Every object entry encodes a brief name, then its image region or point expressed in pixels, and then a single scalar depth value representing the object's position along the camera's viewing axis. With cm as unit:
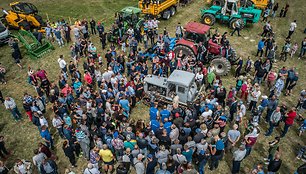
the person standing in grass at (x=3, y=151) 1034
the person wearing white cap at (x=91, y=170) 851
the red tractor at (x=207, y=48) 1516
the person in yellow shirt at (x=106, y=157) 914
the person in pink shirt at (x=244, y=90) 1312
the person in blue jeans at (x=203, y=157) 927
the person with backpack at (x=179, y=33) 1819
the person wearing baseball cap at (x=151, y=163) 897
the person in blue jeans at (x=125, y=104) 1172
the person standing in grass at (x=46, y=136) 1018
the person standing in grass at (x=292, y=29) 1874
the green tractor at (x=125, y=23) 1870
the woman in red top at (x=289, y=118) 1080
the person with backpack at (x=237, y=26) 1960
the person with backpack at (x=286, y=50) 1642
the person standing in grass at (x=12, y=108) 1198
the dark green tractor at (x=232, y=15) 2020
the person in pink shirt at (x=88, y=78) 1369
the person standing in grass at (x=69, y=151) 946
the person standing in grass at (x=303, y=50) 1669
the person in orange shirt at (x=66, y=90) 1249
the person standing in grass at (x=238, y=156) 900
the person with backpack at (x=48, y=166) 888
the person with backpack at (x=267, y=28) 1905
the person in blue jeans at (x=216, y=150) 922
